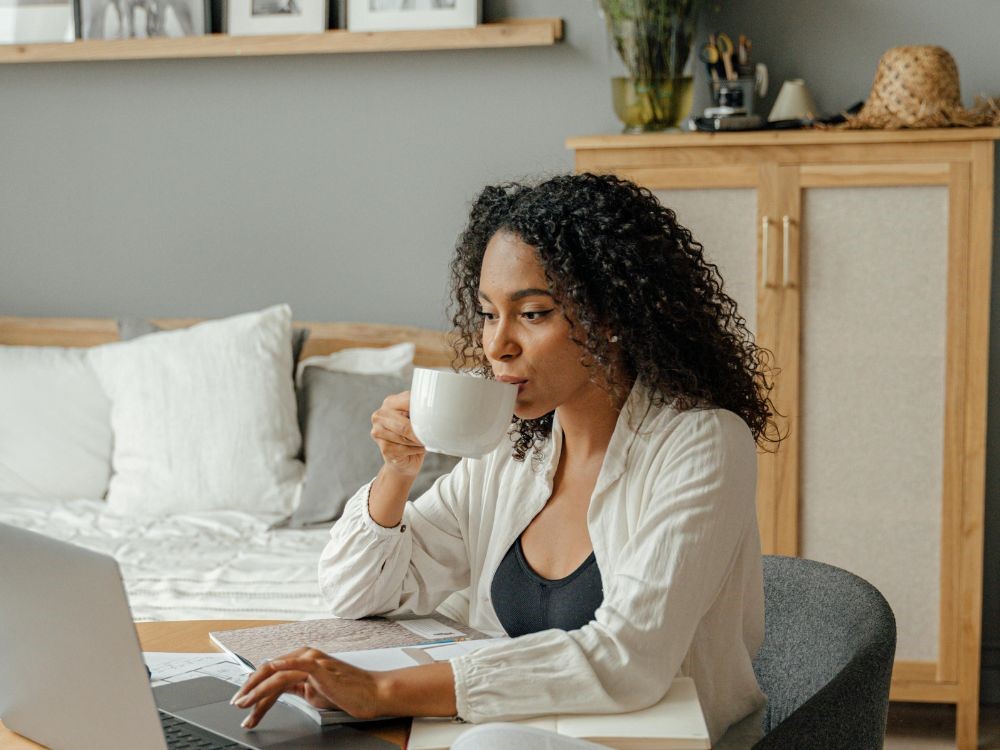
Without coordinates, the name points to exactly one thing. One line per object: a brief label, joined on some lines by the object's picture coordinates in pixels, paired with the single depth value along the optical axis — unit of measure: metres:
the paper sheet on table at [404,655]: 1.11
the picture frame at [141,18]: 3.22
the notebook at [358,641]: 1.12
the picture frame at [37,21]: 3.31
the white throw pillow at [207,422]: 2.77
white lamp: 2.91
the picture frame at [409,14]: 3.10
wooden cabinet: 2.63
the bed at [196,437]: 2.69
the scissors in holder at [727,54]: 2.88
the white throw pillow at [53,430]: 2.89
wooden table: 1.32
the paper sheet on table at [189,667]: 1.19
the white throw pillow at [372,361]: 2.94
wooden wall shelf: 3.08
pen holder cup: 2.84
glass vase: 2.84
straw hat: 2.61
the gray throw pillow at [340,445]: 2.71
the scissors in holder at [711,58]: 2.90
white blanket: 2.17
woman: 1.18
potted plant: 2.81
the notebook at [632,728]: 0.96
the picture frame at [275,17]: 3.16
